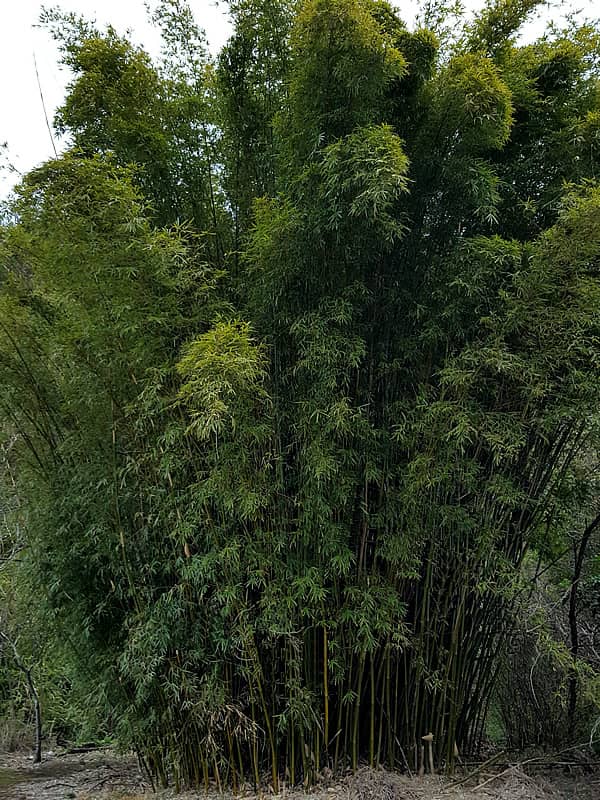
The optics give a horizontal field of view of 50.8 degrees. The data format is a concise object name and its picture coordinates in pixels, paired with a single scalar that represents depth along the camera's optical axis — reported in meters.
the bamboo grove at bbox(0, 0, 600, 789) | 2.86
